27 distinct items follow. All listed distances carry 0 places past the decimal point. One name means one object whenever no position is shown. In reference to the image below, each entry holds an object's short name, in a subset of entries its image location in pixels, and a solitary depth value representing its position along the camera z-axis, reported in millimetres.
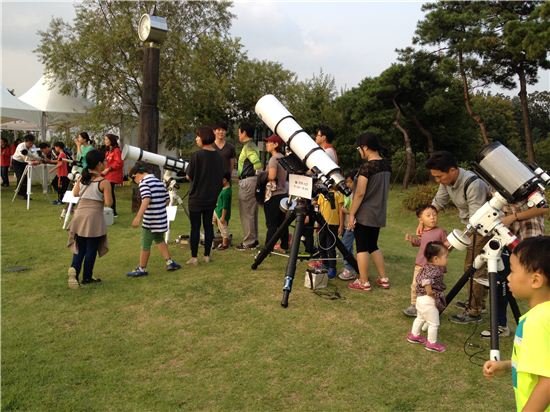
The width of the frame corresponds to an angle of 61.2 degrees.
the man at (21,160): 13367
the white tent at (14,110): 15211
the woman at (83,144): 10107
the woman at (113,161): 10406
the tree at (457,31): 16891
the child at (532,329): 1855
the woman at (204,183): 6285
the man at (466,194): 4445
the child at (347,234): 6133
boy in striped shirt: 5914
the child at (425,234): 4699
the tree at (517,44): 13734
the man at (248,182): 7125
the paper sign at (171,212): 7246
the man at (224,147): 7484
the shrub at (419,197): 15047
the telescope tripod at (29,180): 11664
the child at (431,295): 4180
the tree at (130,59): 18094
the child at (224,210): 7445
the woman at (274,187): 6520
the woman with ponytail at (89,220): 5555
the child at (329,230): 5852
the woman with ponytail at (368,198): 5336
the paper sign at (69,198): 8153
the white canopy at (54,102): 19312
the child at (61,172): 11914
